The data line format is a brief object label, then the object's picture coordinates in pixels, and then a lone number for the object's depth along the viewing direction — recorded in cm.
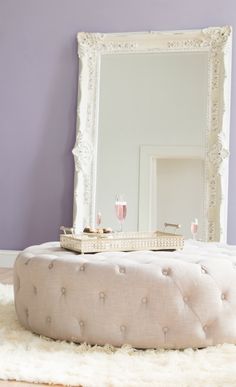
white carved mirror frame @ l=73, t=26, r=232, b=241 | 405
